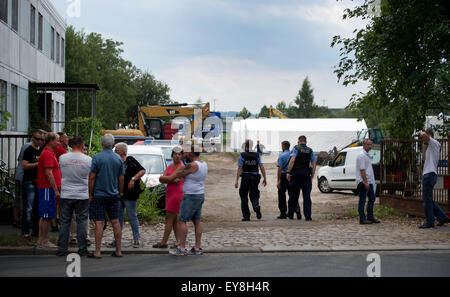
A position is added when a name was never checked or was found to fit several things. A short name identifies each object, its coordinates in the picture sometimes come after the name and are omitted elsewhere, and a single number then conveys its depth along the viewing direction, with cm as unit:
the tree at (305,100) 12700
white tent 4769
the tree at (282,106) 15688
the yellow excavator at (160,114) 3888
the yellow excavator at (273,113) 6315
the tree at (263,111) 16706
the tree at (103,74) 5506
